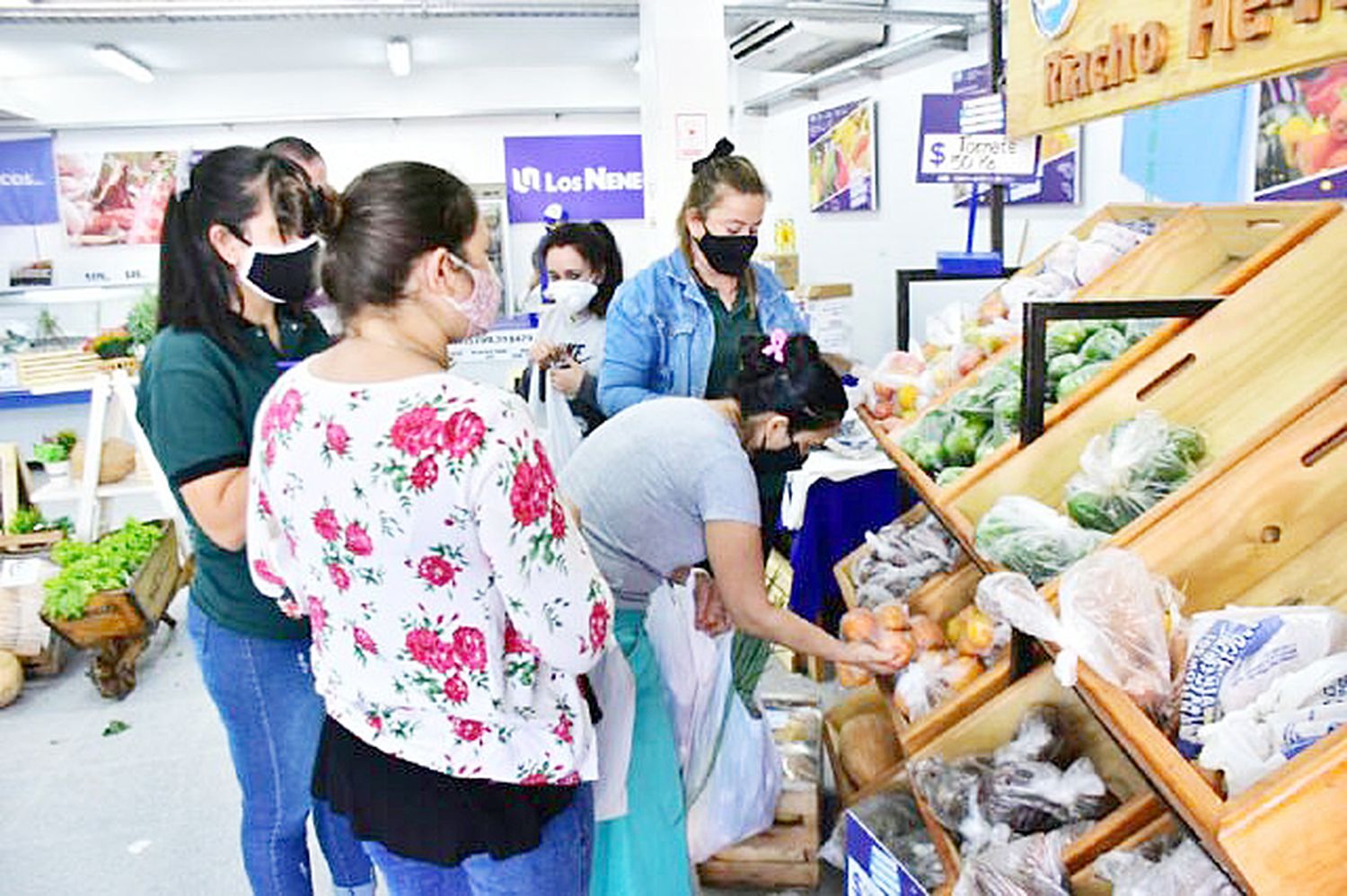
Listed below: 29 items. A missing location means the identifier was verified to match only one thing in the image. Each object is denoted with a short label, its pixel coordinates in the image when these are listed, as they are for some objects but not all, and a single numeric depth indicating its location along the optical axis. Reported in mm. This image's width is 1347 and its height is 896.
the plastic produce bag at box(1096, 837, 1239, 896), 1129
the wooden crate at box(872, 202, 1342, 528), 1797
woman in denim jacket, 2514
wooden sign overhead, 859
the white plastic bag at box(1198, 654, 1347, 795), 843
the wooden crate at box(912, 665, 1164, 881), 1583
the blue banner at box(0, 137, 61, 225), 9742
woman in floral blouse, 1139
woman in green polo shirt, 1610
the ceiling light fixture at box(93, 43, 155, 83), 8867
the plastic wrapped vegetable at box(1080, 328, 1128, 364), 1800
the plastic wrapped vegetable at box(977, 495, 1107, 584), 1364
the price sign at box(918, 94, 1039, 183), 2758
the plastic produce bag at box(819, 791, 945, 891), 1997
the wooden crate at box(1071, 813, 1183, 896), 1336
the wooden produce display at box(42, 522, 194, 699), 3863
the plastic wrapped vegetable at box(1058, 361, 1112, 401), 1726
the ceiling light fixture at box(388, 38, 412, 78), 9180
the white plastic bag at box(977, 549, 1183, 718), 1054
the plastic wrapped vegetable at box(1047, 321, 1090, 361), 1926
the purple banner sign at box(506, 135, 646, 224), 9320
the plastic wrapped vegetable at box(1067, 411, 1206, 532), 1400
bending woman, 1732
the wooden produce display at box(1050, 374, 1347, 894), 1149
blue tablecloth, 3609
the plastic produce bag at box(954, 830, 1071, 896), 1391
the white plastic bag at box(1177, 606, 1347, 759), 964
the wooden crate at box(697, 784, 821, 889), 2496
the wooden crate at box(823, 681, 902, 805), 2637
